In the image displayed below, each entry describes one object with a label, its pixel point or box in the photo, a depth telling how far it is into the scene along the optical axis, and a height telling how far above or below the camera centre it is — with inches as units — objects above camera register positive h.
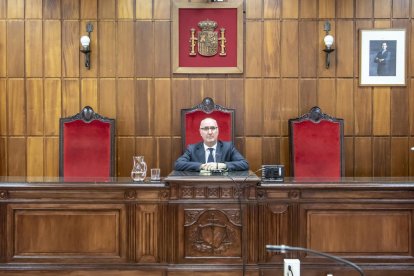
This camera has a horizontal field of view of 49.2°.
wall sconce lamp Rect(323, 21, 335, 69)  224.6 +47.5
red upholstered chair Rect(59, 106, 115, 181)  209.9 -3.9
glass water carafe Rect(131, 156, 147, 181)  153.4 -11.2
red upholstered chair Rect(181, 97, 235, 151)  217.5 +8.3
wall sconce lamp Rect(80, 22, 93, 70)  225.0 +46.2
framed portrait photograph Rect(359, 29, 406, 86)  232.5 +41.2
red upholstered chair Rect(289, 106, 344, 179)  212.5 -3.6
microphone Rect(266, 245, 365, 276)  72.9 -18.0
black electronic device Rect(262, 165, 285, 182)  154.6 -12.2
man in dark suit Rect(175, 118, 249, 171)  181.9 -5.4
